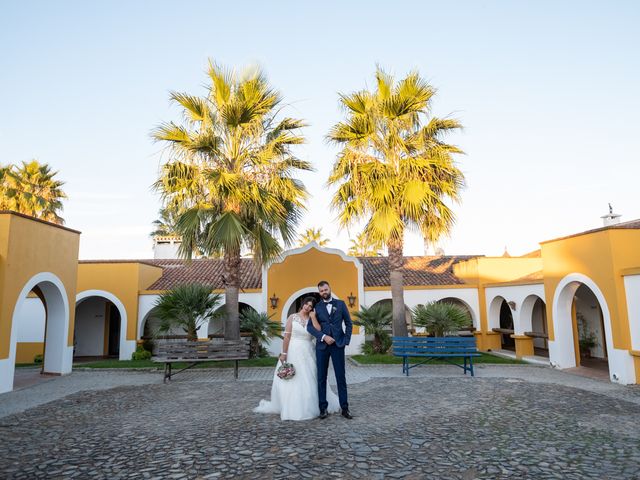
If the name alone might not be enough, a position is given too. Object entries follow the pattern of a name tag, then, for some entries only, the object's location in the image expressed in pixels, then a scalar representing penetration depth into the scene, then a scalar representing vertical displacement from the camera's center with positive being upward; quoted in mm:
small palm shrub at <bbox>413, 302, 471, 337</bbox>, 12195 -521
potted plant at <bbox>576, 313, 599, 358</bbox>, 13703 -1383
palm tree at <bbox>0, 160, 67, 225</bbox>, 20094 +6046
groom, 5805 -514
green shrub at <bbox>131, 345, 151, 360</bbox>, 14867 -1693
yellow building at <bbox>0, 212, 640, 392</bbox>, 9102 +424
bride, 5805 -1096
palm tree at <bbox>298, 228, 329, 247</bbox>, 40188 +6528
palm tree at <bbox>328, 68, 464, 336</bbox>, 12404 +4072
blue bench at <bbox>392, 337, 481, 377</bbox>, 9727 -1085
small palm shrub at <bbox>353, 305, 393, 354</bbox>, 13461 -692
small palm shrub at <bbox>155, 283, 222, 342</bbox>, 12107 +2
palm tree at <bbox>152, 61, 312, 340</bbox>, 11672 +3746
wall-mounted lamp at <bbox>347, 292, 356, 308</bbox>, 16516 +118
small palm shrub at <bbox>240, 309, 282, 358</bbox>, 13359 -733
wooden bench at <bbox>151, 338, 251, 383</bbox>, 9656 -1061
